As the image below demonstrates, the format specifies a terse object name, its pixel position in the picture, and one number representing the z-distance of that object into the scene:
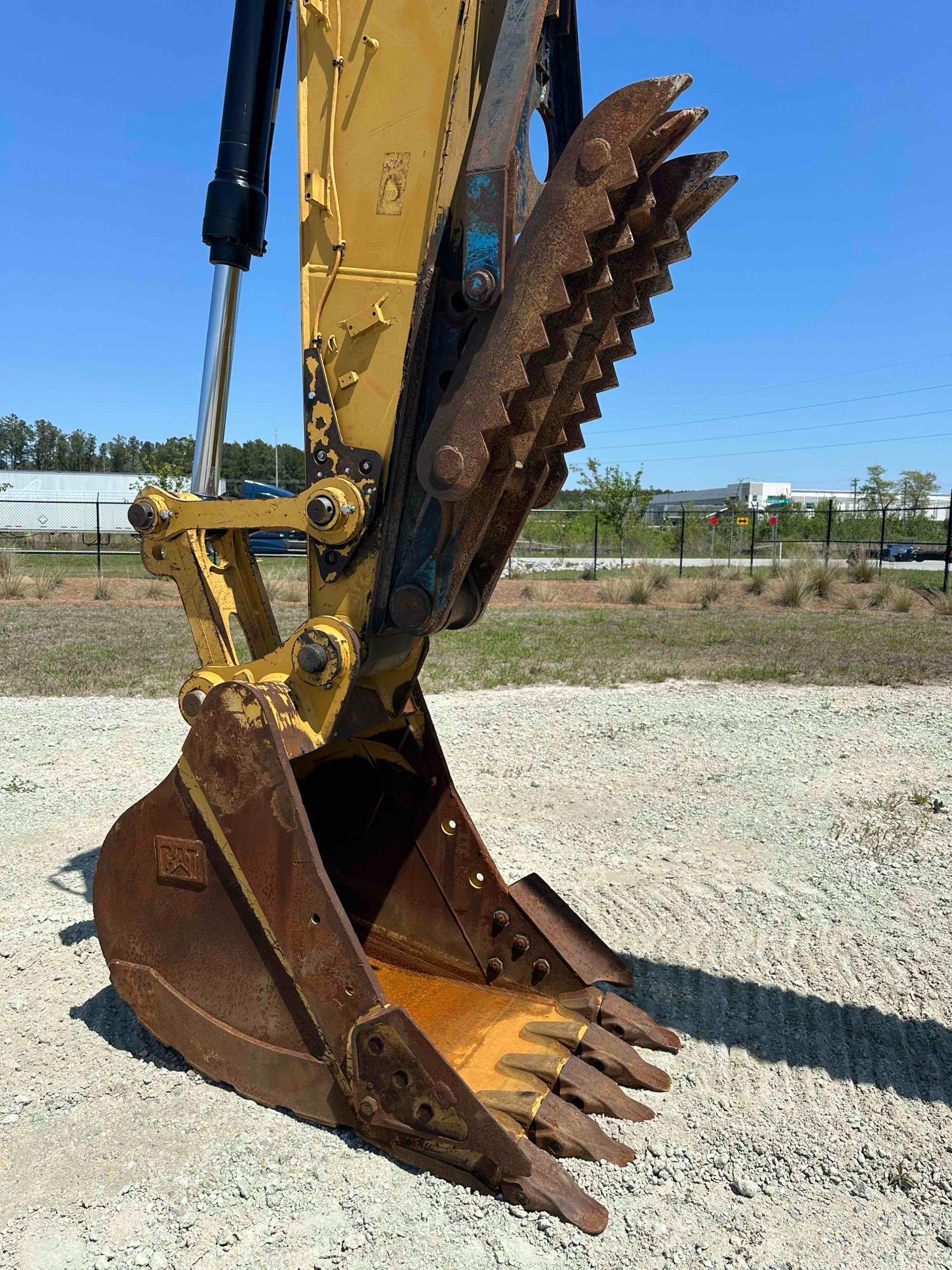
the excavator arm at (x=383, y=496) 2.49
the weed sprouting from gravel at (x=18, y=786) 6.09
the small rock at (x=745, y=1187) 2.57
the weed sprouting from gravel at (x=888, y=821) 5.39
